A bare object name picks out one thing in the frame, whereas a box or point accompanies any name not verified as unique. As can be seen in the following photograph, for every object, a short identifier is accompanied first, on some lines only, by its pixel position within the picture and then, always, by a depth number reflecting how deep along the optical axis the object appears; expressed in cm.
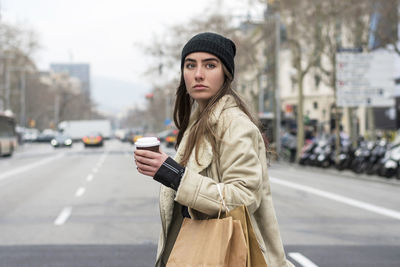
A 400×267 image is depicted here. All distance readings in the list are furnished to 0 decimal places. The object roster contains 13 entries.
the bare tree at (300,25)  2982
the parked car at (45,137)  7969
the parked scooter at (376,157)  1932
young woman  220
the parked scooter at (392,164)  1819
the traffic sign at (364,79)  2403
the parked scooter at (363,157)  2028
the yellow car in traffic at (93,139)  5484
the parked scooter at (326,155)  2470
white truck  6131
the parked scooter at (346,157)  2233
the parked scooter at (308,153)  2624
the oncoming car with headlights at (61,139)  5298
